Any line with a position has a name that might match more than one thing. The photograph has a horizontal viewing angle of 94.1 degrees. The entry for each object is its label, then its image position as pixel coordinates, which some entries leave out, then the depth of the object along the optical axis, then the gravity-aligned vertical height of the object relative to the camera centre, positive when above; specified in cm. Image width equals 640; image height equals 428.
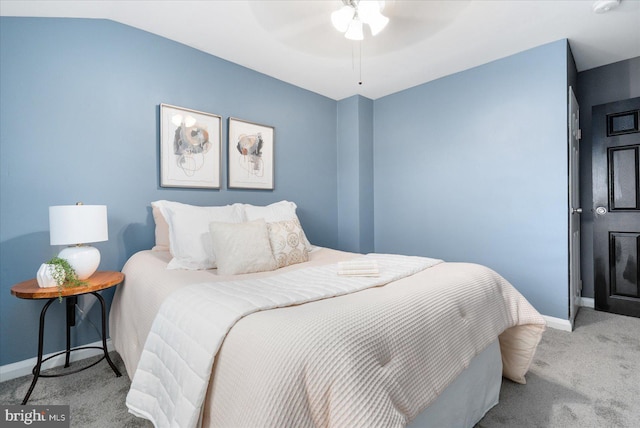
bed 81 -47
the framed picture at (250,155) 287 +60
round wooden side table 159 -42
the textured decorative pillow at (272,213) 246 +1
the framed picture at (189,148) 244 +58
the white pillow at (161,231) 224 -12
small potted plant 166 -33
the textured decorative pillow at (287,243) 211 -21
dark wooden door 277 +7
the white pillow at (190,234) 195 -13
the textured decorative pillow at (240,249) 184 -22
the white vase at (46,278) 166 -35
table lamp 171 -9
